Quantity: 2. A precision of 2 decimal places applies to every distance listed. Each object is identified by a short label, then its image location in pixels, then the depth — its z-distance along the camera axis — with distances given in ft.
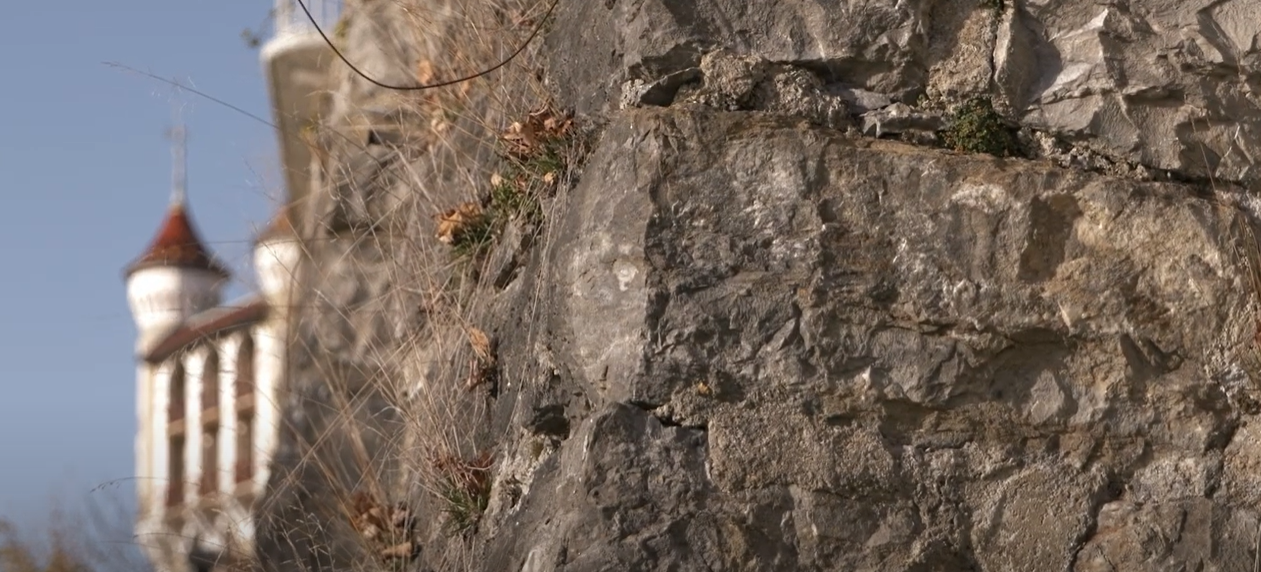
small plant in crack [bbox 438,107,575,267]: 11.18
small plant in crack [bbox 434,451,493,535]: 11.12
